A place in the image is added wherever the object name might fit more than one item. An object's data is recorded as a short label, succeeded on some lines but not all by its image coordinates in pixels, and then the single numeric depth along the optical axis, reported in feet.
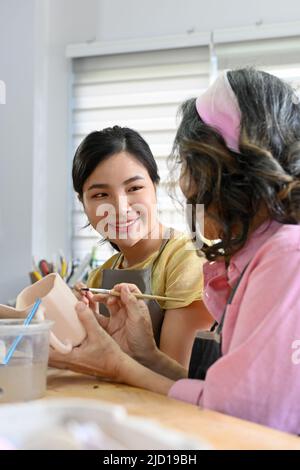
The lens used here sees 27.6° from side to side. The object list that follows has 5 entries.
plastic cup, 2.78
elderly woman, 2.58
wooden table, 2.11
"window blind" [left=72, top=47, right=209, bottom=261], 8.08
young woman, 4.55
